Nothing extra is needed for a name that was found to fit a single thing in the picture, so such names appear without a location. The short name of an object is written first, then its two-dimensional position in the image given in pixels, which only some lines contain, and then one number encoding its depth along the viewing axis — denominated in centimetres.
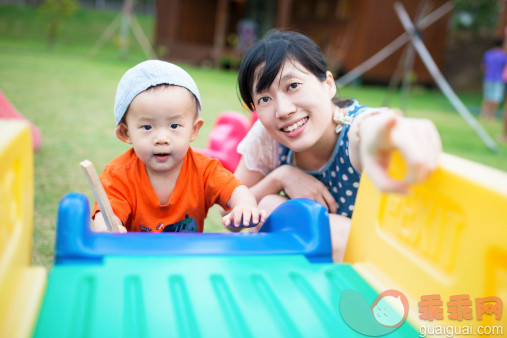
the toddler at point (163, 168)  104
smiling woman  111
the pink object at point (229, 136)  169
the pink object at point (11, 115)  218
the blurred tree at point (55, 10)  946
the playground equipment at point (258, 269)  60
